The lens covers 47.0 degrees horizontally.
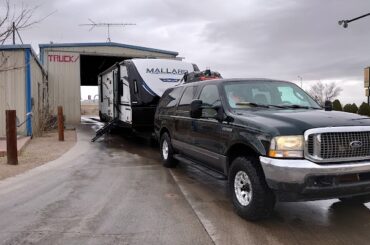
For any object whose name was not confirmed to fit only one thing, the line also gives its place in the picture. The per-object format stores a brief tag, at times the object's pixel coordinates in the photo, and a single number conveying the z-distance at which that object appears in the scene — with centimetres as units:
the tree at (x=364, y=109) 2840
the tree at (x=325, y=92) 7811
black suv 494
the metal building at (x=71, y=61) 2533
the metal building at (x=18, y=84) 1483
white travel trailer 1374
